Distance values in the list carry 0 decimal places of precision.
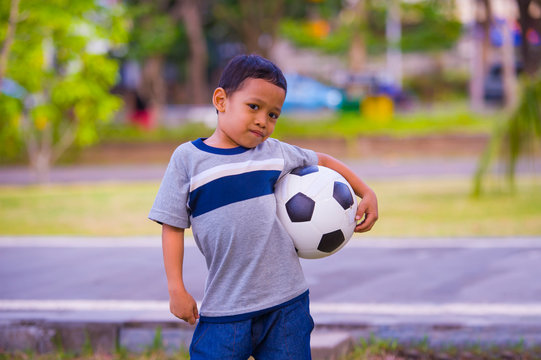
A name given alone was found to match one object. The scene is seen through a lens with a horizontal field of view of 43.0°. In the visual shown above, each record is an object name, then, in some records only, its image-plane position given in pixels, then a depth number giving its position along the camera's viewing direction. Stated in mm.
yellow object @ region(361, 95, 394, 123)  24188
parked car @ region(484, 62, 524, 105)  27422
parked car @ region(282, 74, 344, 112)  26297
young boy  2488
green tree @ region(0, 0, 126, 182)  11383
